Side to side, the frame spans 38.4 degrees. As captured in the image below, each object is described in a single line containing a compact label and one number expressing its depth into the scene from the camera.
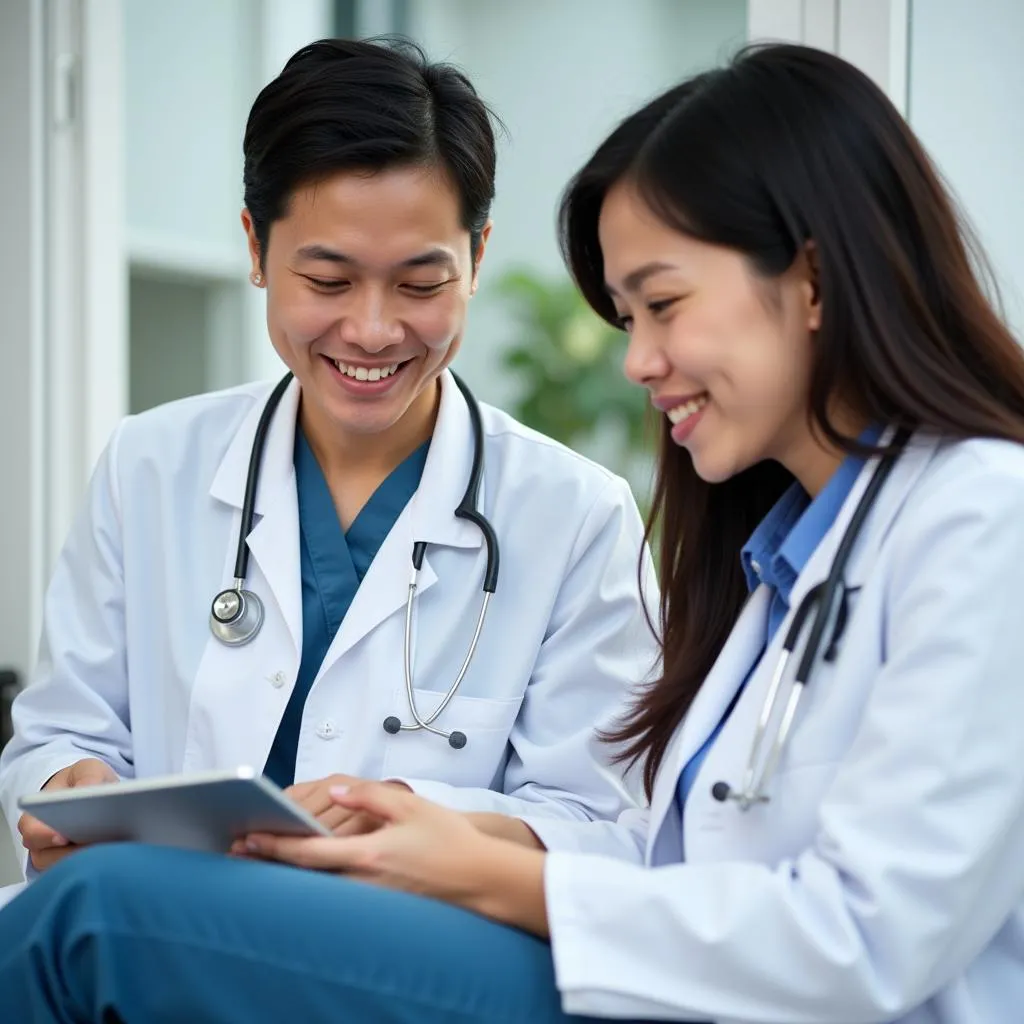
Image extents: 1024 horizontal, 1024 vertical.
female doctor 0.96
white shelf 2.86
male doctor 1.51
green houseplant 4.92
